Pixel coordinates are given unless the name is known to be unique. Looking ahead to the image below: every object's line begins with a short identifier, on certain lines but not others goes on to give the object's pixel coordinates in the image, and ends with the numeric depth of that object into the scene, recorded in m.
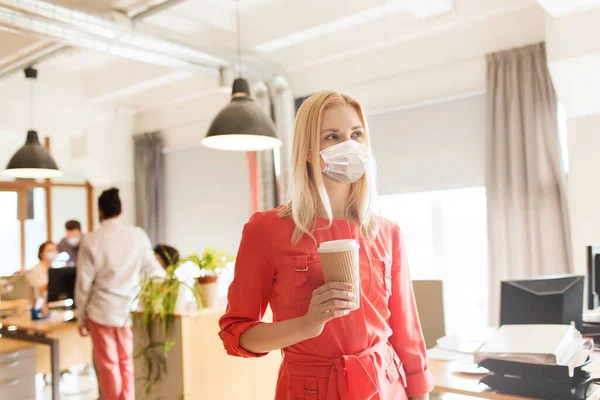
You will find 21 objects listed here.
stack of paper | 1.74
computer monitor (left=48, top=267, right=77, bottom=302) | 4.54
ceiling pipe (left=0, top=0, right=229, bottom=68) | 3.97
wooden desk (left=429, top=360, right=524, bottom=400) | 1.83
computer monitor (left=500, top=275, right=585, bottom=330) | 2.29
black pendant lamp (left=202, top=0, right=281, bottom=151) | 3.59
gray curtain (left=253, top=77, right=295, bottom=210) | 6.02
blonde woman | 1.34
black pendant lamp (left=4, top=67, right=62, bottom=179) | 5.05
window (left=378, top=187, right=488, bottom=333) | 5.19
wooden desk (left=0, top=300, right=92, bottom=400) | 3.99
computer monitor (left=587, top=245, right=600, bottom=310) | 2.77
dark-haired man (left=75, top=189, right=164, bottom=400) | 3.97
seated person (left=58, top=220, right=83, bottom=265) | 6.73
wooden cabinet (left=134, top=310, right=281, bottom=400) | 3.26
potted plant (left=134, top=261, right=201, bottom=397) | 3.31
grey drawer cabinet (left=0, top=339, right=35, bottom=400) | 3.70
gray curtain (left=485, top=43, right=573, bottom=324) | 4.45
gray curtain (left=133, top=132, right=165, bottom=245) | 7.80
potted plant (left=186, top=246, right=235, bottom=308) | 3.54
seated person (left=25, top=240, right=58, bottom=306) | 4.64
